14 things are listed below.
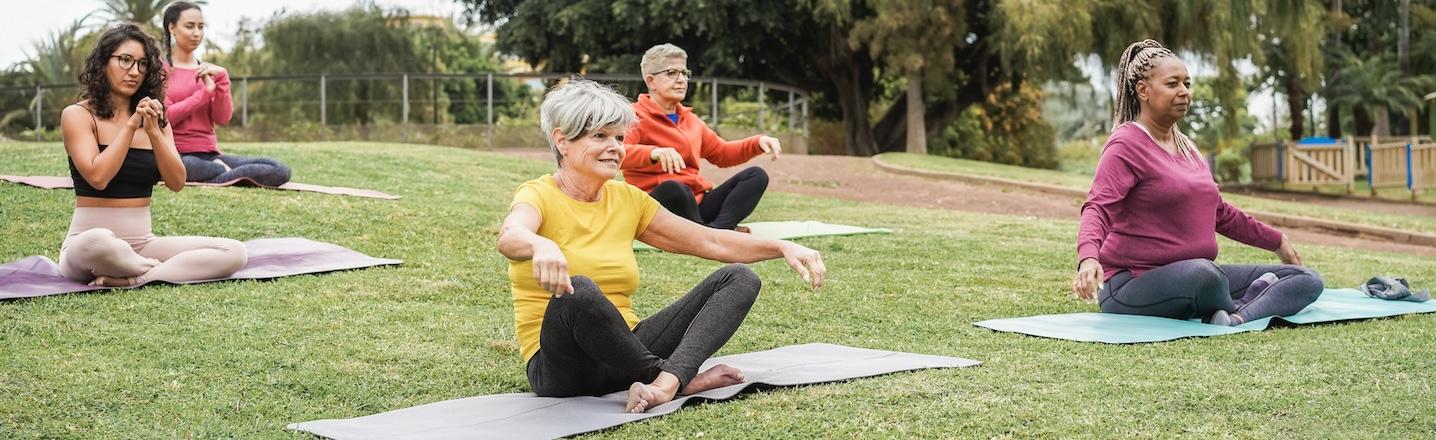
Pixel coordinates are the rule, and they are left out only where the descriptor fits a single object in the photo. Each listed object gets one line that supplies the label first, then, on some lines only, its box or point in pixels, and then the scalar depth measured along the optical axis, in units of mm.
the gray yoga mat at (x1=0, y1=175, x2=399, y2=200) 9852
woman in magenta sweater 5879
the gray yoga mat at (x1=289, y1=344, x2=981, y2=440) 3898
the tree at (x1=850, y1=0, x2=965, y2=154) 24641
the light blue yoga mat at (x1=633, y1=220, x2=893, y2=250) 9758
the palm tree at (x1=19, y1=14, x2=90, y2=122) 45031
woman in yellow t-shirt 4020
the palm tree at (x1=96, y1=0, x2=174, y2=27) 46531
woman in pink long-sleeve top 8898
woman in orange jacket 8016
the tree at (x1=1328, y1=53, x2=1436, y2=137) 33656
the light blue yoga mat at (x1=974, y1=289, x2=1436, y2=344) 5750
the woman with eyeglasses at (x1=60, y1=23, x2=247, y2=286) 6258
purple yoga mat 6441
